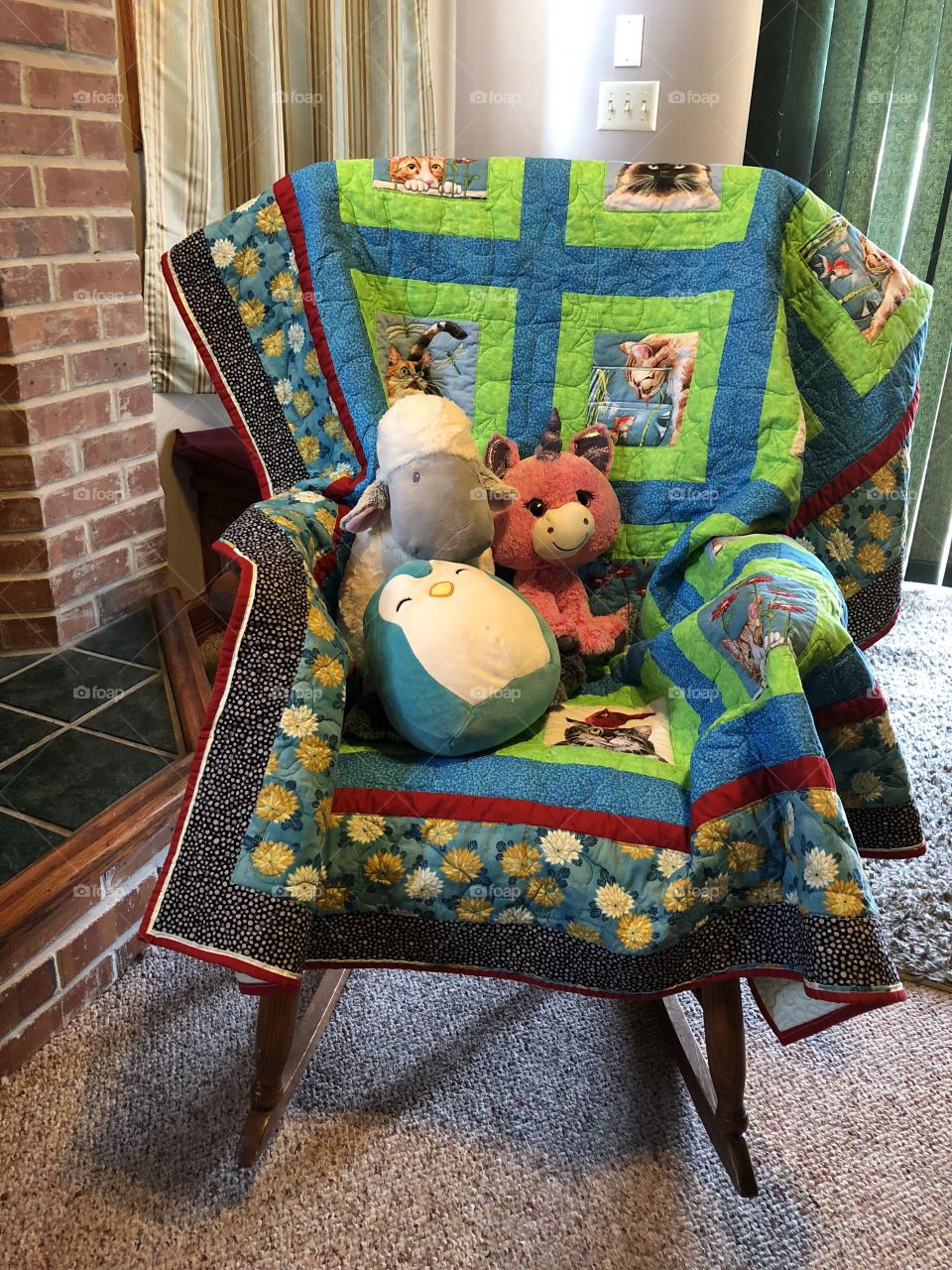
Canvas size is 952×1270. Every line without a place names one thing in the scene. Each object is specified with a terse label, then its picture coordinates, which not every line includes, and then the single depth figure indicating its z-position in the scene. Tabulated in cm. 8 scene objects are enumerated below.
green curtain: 242
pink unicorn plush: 137
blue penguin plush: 113
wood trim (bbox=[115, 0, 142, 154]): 192
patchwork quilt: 103
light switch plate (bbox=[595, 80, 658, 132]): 223
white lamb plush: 125
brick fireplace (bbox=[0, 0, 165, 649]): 169
